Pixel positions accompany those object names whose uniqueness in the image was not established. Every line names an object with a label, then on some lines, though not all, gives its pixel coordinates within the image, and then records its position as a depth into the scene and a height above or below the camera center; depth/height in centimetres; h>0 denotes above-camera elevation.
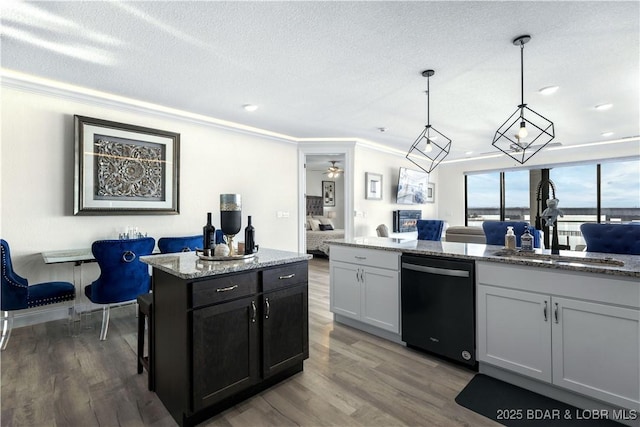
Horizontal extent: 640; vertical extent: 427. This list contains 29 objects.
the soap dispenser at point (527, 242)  237 -21
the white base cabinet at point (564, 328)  172 -71
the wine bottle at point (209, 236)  208 -14
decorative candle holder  207 +2
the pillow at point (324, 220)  937 -15
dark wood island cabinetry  170 -69
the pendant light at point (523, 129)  244 +142
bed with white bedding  796 -41
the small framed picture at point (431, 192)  859 +63
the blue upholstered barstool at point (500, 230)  316 -17
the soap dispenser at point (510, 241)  248 -21
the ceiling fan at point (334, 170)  873 +127
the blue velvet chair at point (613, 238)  241 -19
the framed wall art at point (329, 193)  1040 +74
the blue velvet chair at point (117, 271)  282 -53
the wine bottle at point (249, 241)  216 -18
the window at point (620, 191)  665 +50
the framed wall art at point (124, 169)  349 +57
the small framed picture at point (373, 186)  639 +61
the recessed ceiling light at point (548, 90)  343 +141
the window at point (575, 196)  717 +43
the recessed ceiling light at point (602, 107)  404 +142
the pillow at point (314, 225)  899 -29
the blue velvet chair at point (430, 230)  443 -22
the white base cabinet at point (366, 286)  279 -69
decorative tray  201 -28
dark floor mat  180 -120
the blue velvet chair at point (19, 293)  267 -70
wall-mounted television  724 +68
